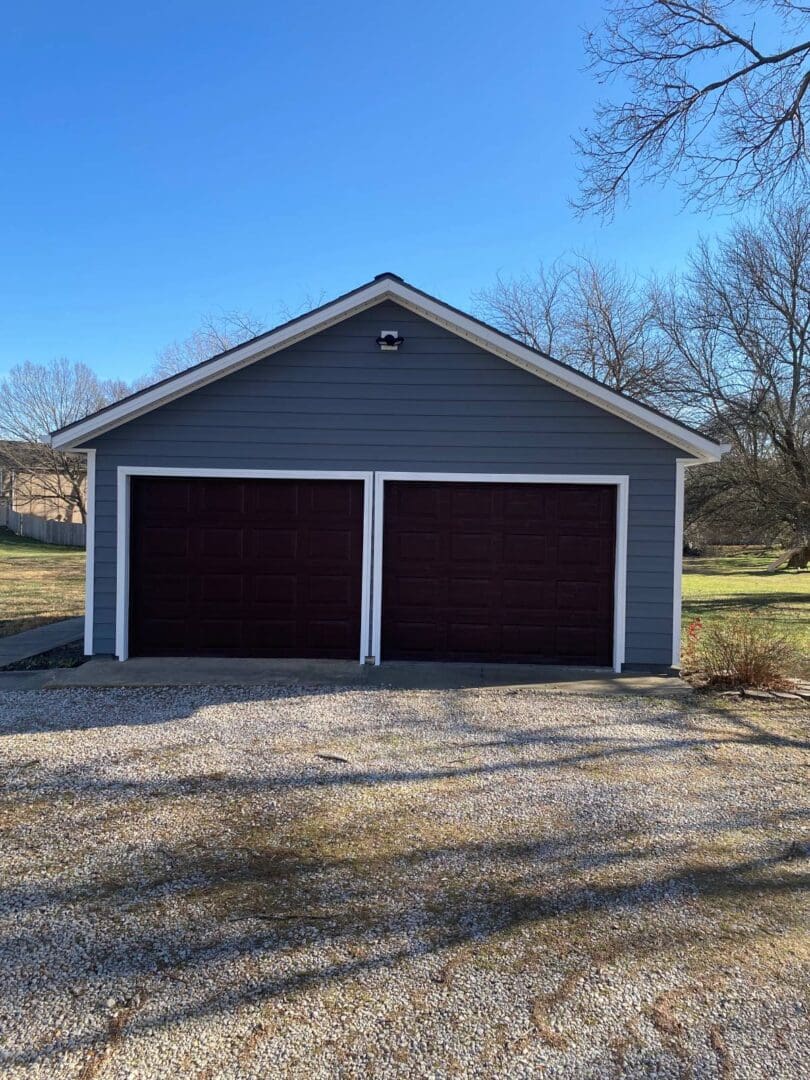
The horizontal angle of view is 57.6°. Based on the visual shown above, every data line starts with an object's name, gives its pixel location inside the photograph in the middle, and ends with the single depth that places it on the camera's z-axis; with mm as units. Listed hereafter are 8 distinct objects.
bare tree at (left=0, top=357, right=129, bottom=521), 35625
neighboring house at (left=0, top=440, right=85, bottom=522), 36031
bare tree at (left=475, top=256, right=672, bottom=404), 22938
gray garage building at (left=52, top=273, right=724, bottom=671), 8383
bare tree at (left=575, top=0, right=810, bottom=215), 9469
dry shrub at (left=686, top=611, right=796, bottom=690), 7543
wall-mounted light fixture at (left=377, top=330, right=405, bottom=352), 8352
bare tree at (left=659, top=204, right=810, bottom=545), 16359
